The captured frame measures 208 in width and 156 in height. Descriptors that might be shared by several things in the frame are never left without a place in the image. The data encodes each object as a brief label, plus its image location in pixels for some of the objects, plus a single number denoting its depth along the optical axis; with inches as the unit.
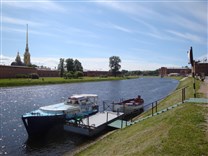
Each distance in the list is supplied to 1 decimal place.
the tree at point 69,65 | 5433.1
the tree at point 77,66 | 5713.6
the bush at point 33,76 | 4473.7
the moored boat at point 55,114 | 801.6
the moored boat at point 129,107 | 1193.4
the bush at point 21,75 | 4439.2
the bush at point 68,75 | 4849.7
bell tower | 6870.1
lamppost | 776.9
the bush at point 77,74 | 4947.1
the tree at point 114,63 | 6368.1
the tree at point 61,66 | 5678.2
